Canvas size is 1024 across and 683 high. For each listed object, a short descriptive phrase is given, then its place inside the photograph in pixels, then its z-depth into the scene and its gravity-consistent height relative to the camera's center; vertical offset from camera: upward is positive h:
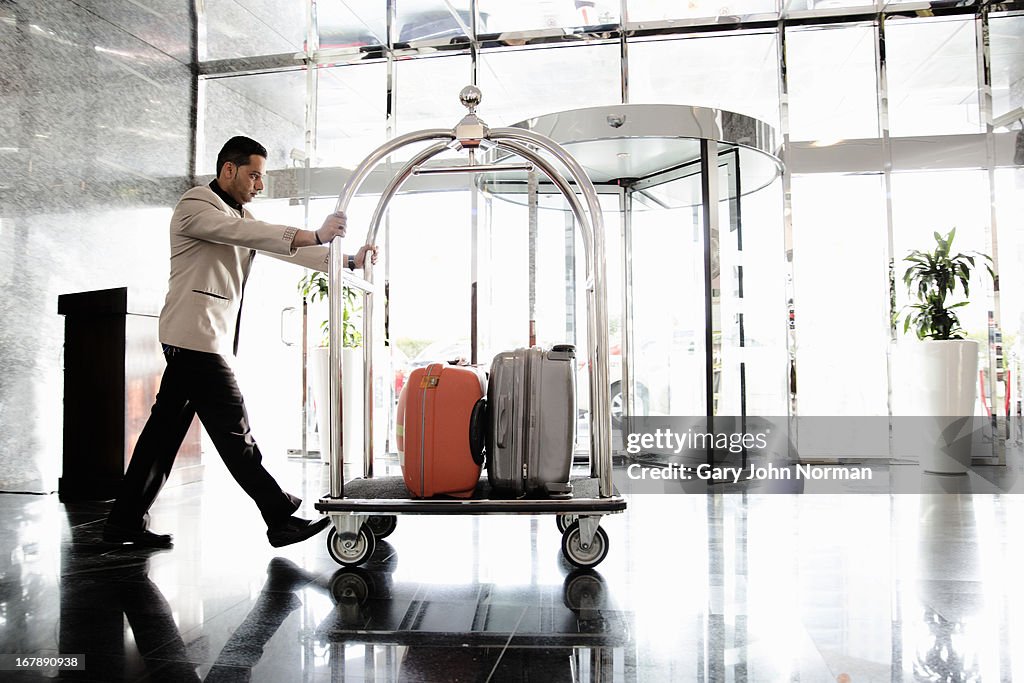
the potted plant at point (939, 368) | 5.10 +0.05
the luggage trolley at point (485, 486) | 2.20 -0.19
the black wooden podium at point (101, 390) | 4.04 -0.04
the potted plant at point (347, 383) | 6.05 -0.02
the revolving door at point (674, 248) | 4.73 +0.90
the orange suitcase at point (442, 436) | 2.24 -0.17
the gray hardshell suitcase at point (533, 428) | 2.26 -0.15
